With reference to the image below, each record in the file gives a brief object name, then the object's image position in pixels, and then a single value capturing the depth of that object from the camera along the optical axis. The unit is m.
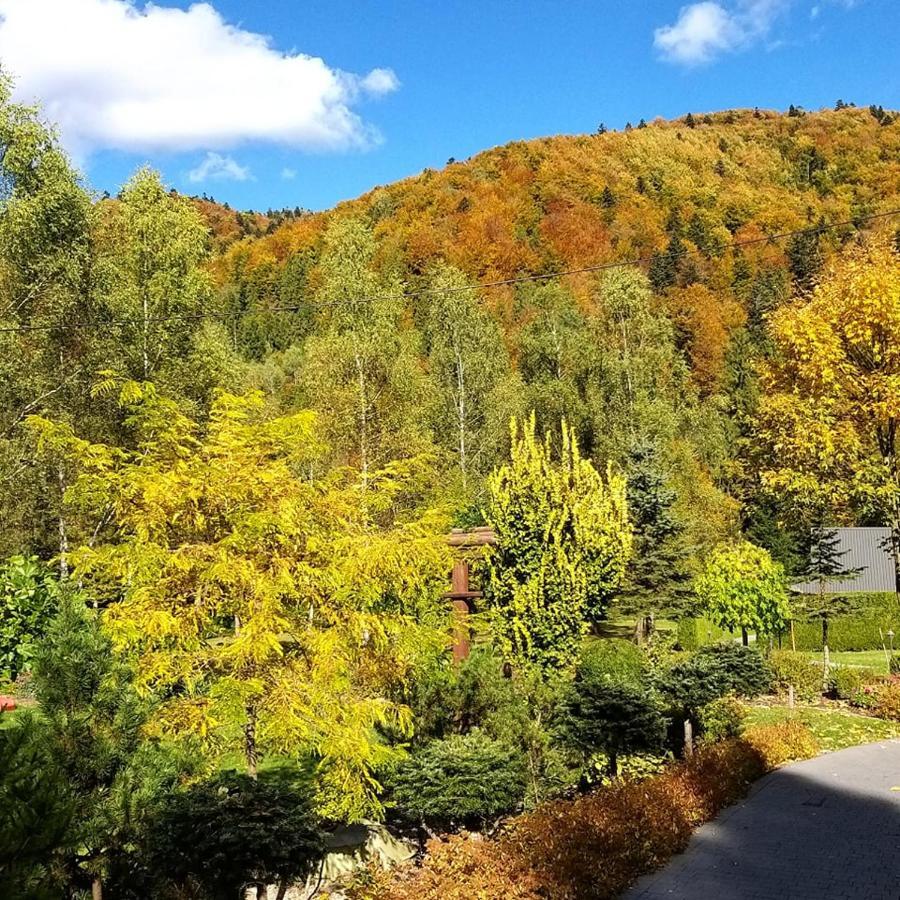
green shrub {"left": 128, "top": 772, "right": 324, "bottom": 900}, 6.18
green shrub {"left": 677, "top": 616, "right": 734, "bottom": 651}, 24.92
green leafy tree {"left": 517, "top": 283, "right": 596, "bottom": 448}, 31.89
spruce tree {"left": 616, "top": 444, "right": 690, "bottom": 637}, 21.12
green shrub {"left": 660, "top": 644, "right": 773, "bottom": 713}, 12.77
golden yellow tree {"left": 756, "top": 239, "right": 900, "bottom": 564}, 19.72
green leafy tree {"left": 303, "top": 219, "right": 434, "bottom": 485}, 24.00
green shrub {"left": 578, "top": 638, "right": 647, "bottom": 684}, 14.90
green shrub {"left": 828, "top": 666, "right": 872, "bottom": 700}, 16.69
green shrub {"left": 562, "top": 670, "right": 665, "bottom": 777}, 11.31
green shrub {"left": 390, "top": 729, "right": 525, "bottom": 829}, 9.34
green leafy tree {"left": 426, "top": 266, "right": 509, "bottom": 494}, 32.31
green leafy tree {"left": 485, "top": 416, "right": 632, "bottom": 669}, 14.11
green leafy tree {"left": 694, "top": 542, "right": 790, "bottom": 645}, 18.23
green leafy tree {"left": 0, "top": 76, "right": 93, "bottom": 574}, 19.34
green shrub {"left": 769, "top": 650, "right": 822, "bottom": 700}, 17.52
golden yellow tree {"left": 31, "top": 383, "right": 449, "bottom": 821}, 7.92
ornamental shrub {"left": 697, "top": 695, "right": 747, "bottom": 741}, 13.32
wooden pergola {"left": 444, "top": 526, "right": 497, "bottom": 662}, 14.57
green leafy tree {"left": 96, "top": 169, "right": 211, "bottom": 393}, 21.38
